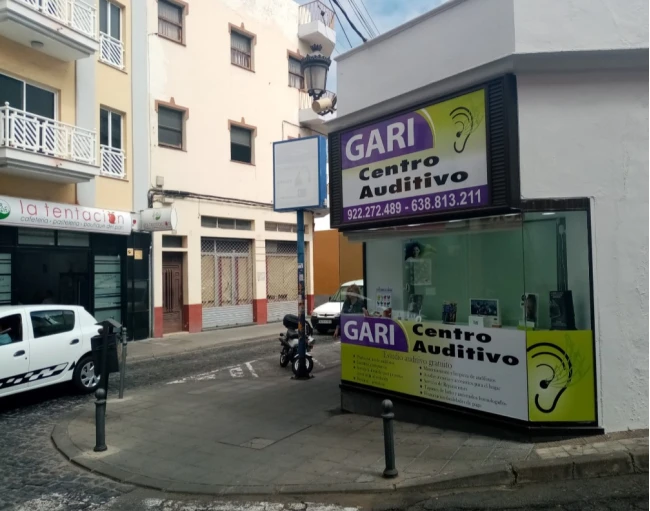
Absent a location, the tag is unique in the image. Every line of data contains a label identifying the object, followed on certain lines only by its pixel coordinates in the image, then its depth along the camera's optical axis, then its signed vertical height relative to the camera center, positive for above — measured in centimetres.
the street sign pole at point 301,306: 1035 -59
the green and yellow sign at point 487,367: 589 -113
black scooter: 1169 -142
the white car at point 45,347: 831 -108
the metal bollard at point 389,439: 519 -158
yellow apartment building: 1316 +307
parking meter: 858 -113
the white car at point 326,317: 1802 -141
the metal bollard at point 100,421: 636 -169
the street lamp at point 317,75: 969 +358
